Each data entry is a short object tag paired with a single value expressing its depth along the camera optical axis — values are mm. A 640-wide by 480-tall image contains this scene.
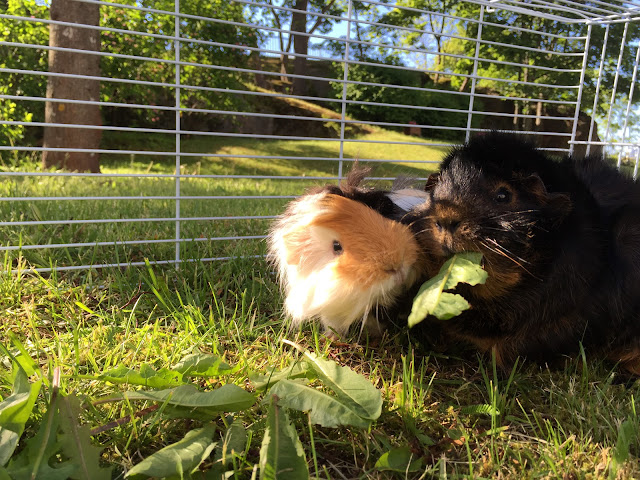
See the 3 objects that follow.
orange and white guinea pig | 345
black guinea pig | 360
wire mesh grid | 619
